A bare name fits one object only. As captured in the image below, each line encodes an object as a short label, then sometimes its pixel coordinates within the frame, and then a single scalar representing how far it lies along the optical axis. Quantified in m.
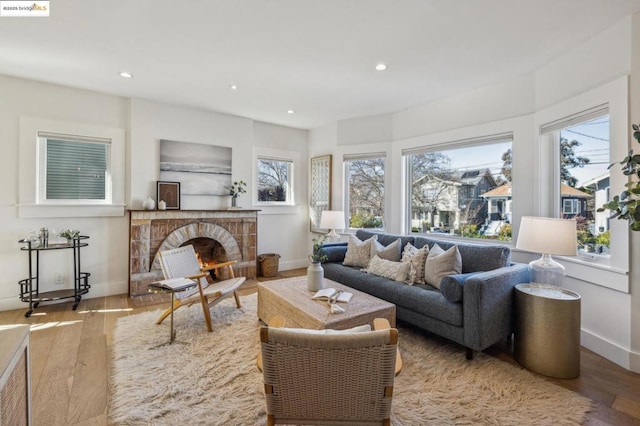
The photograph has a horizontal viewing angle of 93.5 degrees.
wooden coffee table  2.31
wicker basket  5.18
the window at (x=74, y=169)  3.79
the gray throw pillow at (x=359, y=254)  3.82
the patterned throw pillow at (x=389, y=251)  3.62
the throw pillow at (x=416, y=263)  3.13
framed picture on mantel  4.37
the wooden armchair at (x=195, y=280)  3.00
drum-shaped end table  2.22
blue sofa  2.39
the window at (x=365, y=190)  5.00
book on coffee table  2.64
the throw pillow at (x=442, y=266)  2.96
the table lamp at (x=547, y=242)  2.33
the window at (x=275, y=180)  5.52
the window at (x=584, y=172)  2.70
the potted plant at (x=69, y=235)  3.58
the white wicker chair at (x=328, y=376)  1.20
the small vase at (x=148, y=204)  4.17
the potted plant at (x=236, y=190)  4.97
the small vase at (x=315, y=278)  2.93
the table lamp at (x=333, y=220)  4.57
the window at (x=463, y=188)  3.68
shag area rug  1.83
